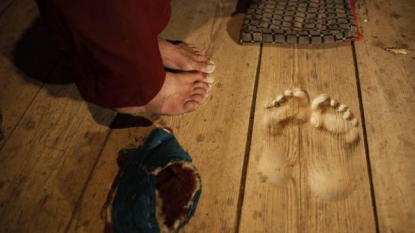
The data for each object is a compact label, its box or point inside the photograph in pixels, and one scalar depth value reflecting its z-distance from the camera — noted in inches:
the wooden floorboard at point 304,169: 25.7
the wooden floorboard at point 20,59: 35.4
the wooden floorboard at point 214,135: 26.6
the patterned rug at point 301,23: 38.1
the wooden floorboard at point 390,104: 26.2
